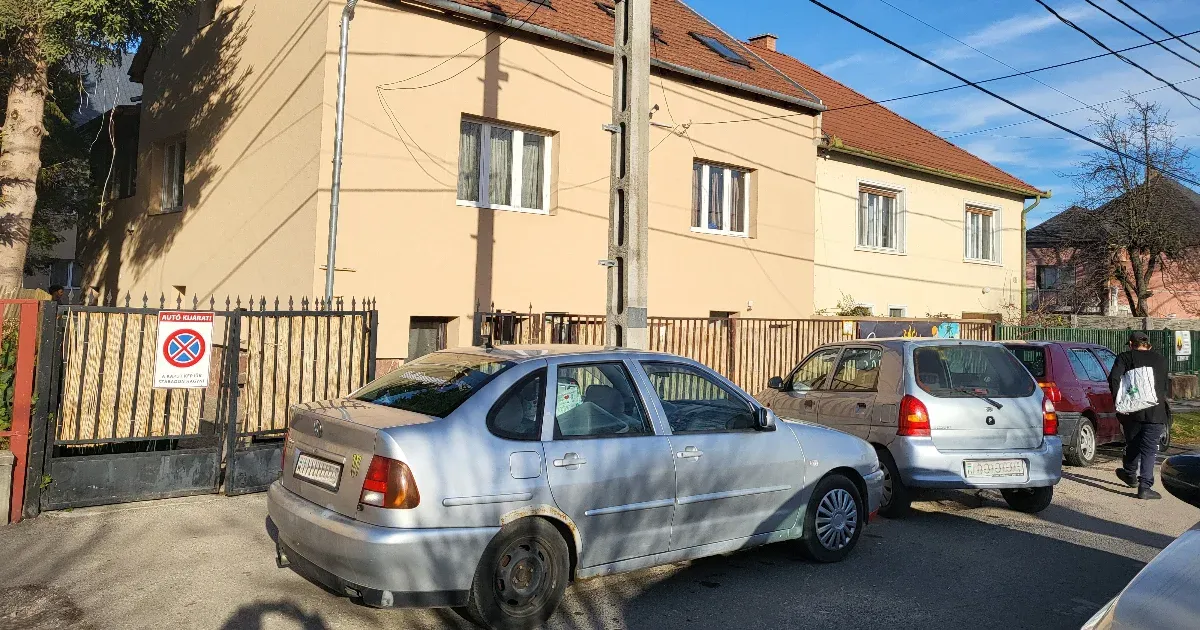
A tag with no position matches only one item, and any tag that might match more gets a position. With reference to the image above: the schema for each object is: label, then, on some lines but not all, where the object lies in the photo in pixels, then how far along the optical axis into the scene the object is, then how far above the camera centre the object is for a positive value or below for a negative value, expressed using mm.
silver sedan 4324 -708
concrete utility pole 8250 +1666
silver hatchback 7332 -464
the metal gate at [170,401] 6816 -527
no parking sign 7293 -91
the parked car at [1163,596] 2553 -689
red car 10664 -273
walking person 8688 -287
